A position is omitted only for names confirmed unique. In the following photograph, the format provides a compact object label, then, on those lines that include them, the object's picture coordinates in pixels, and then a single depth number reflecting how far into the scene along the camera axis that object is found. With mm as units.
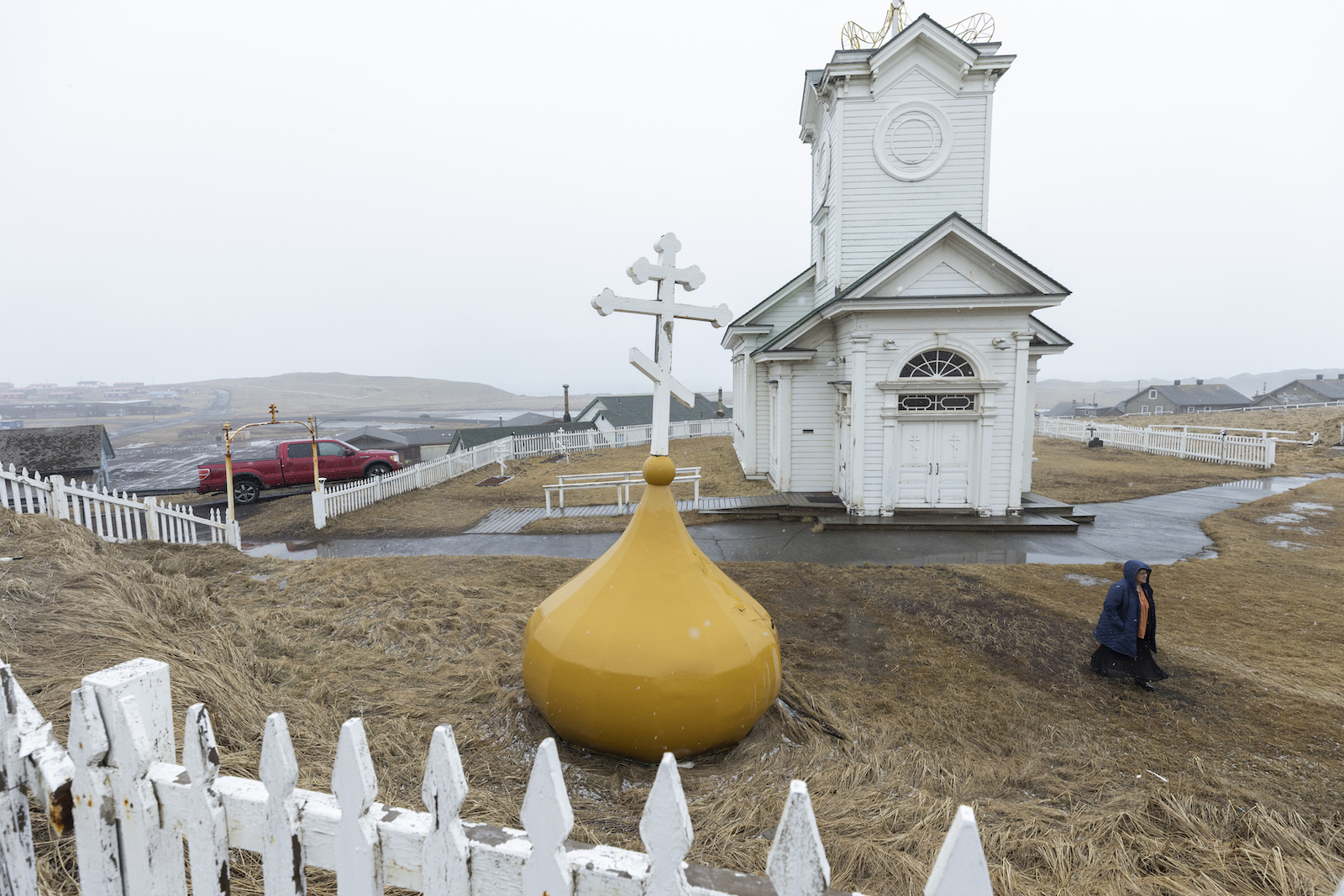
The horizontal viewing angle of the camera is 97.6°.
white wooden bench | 13188
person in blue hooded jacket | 5156
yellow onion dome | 3354
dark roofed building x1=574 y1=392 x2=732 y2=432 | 43125
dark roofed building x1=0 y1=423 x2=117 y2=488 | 17531
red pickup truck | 16812
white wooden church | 11648
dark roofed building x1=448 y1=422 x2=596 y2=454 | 34244
